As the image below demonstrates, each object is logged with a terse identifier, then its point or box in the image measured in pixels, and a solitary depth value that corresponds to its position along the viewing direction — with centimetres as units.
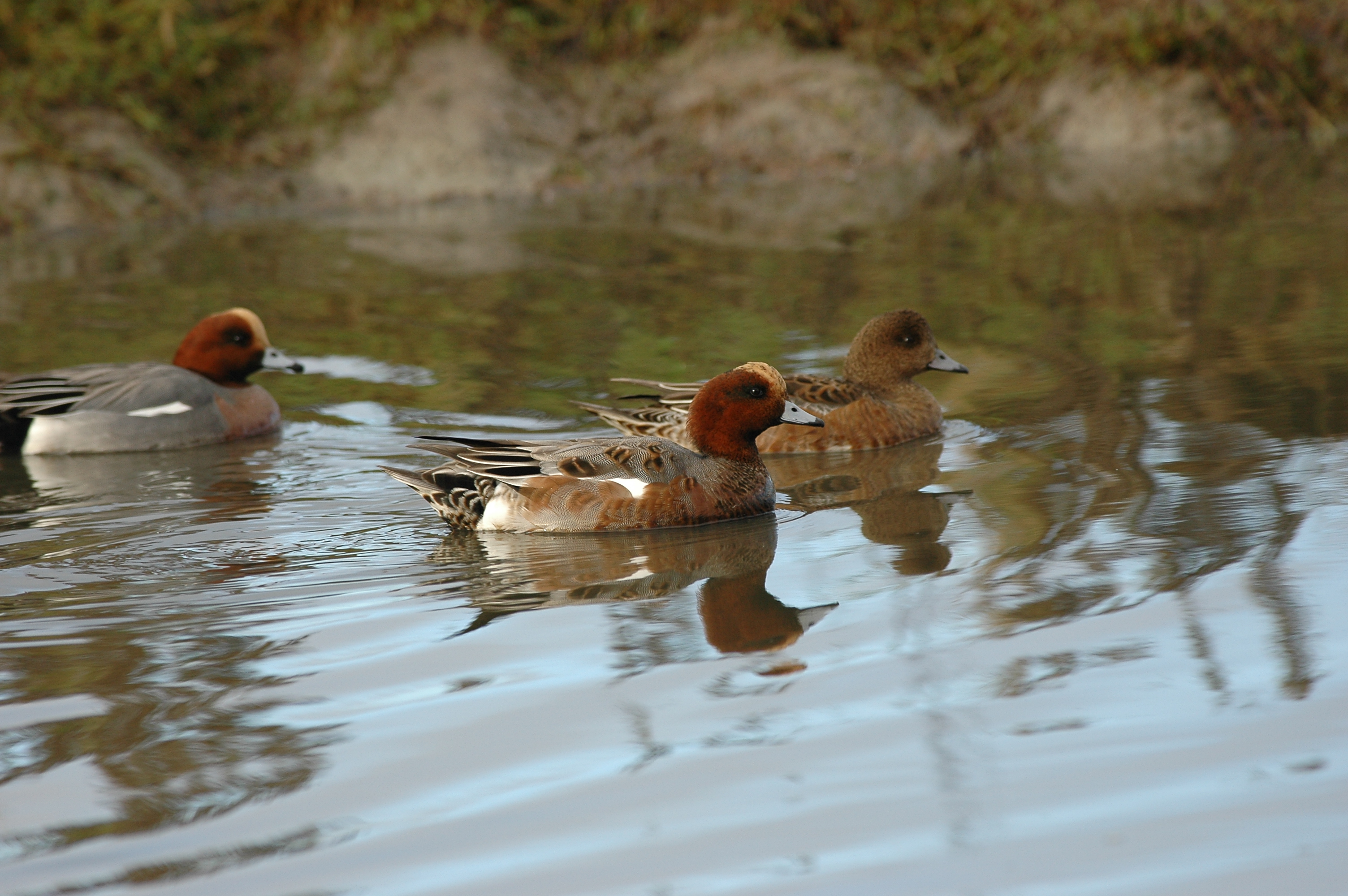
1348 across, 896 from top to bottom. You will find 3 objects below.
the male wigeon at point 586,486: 1062
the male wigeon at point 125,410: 1451
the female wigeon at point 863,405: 1331
